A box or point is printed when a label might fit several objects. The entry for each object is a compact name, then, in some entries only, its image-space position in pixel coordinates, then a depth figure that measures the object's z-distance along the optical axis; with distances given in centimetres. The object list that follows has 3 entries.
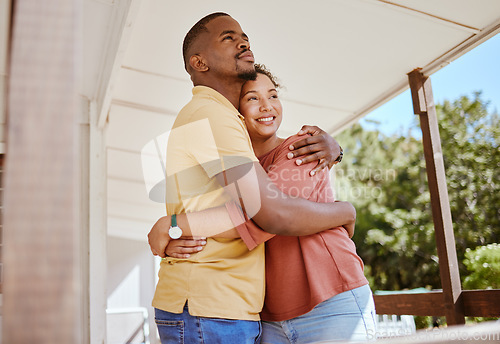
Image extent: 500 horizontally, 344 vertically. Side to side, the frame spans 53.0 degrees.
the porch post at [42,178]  77
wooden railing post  379
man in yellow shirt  157
